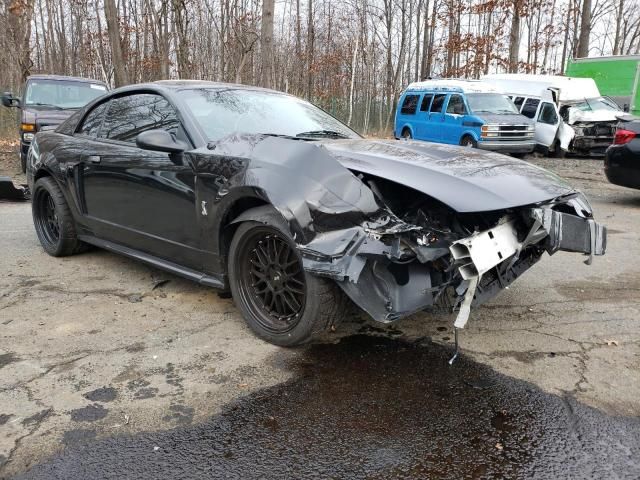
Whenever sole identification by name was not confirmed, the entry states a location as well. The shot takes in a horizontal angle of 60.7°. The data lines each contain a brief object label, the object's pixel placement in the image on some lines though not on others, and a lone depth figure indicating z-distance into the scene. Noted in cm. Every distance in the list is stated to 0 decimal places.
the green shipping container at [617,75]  1917
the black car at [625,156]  766
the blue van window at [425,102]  1742
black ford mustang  290
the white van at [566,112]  1669
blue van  1557
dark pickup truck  990
